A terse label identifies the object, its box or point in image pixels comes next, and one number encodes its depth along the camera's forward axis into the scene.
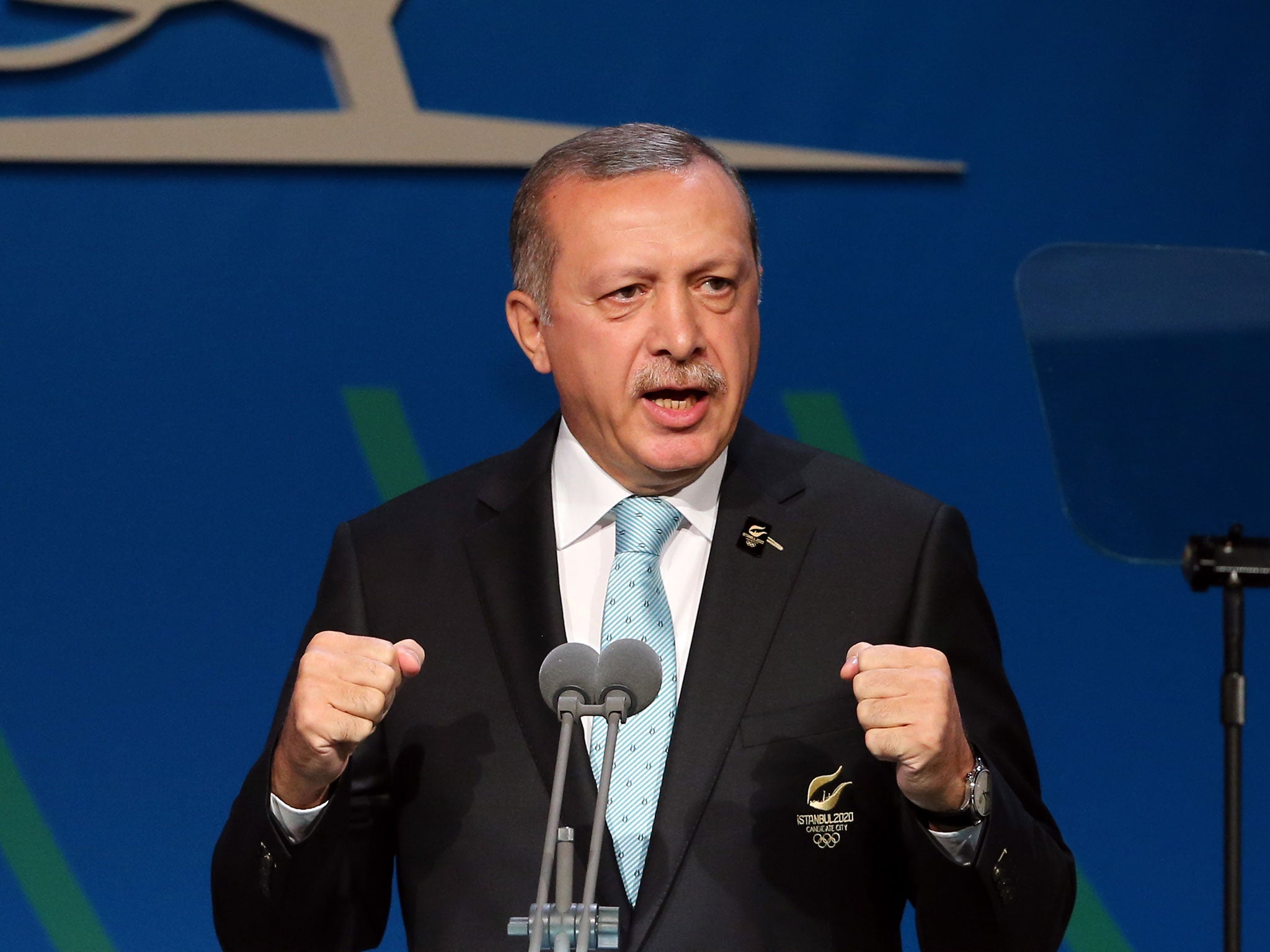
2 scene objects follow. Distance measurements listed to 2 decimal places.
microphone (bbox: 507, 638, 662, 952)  5.83
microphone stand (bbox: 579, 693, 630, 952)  5.79
